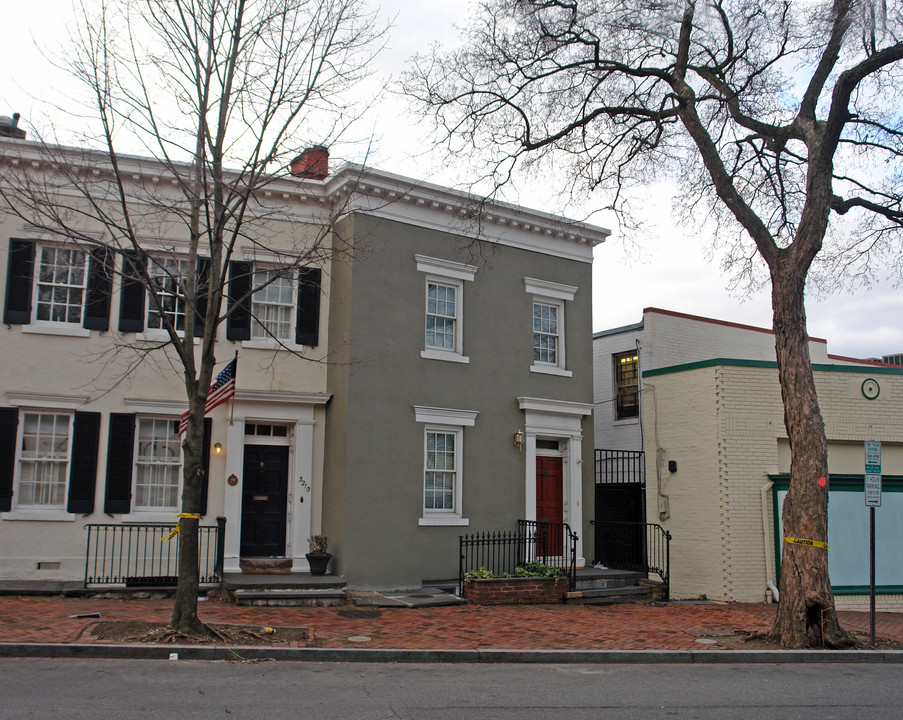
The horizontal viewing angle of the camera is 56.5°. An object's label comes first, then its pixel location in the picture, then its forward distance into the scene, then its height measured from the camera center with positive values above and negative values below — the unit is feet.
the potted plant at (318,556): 49.08 -4.86
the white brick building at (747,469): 53.26 +0.65
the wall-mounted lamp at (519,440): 57.11 +2.38
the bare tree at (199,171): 34.63 +13.06
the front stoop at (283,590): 44.01 -6.35
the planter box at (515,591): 47.73 -6.64
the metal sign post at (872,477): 38.65 +0.16
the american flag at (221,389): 43.78 +4.34
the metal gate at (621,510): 59.82 -2.51
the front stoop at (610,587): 51.45 -6.99
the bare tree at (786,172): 37.35 +16.28
